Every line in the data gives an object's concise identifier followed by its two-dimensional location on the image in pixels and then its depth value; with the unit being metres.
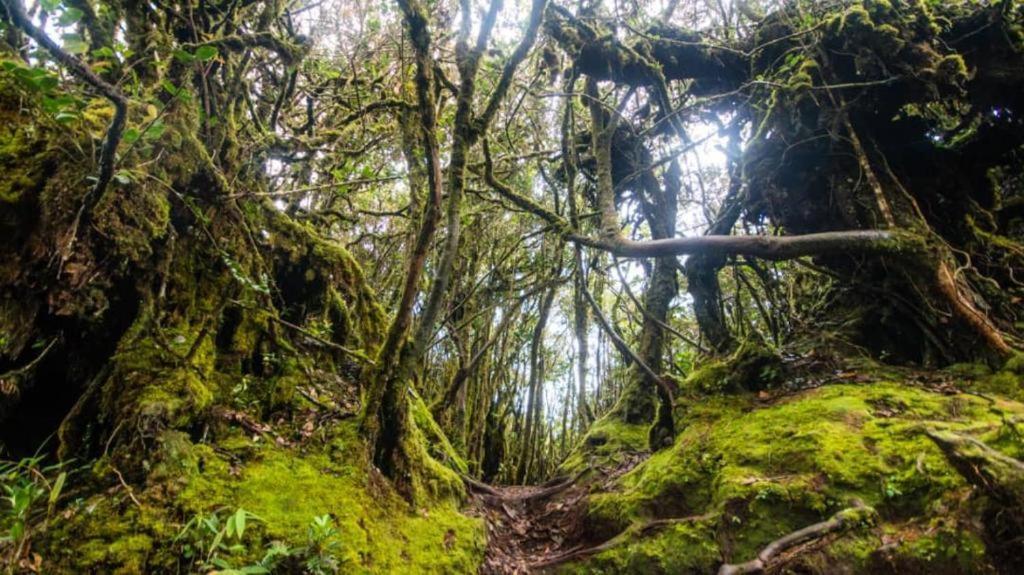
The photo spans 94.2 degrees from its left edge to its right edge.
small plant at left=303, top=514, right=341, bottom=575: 2.36
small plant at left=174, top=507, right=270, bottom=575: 2.06
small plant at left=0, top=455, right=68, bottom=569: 1.82
